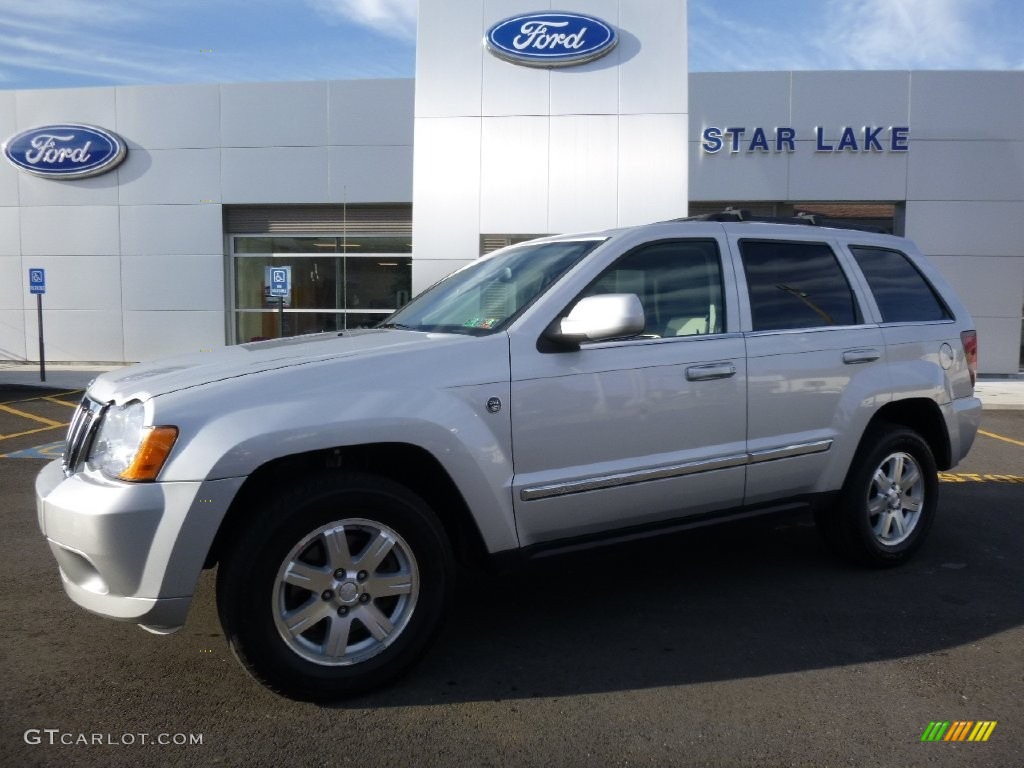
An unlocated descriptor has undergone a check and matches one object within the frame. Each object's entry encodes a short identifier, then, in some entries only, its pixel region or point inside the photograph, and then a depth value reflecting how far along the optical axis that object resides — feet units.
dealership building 44.45
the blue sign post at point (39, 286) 52.47
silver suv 9.07
